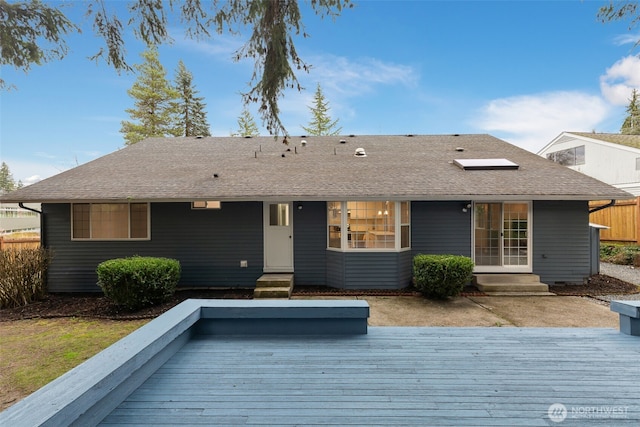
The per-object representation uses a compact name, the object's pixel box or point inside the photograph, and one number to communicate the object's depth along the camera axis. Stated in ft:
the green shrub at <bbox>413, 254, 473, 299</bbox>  19.58
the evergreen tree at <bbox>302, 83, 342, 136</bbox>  73.61
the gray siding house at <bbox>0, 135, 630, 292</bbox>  22.57
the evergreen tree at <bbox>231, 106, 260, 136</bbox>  76.32
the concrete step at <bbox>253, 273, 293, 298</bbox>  20.68
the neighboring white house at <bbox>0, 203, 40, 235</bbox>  52.84
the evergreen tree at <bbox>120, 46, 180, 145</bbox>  62.08
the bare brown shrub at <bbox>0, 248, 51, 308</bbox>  19.69
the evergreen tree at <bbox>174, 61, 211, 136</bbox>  71.73
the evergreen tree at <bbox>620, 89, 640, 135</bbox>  93.04
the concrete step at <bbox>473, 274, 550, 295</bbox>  21.63
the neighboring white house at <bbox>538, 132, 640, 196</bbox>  46.05
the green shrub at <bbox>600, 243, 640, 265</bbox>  31.78
